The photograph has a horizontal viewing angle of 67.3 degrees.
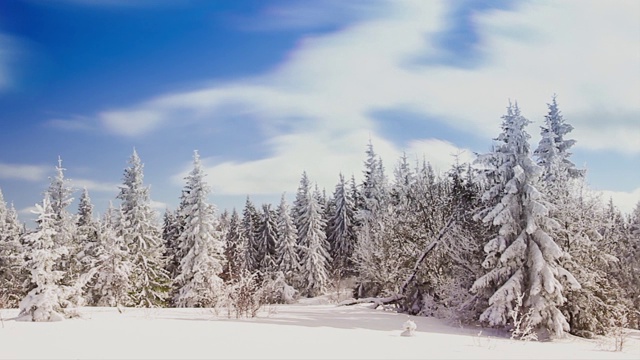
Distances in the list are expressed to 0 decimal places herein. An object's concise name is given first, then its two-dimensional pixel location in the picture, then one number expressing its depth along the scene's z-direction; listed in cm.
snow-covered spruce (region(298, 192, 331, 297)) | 5172
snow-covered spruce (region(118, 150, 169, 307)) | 3441
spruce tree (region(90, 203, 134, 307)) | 2941
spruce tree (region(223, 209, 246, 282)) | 5031
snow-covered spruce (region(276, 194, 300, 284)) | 5141
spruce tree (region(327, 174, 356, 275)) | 5622
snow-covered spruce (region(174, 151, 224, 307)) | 3362
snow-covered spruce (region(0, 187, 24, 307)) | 3470
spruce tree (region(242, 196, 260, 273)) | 5506
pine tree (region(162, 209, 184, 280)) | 4481
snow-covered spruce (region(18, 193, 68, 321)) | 1182
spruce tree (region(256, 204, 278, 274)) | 5604
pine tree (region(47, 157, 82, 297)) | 3388
